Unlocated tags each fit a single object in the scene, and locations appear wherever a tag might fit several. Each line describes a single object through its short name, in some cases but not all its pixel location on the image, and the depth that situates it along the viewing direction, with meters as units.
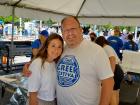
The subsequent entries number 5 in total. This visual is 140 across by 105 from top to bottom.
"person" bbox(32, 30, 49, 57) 2.67
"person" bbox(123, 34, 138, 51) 3.83
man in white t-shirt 1.01
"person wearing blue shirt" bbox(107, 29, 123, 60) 3.57
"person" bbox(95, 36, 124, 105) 1.88
